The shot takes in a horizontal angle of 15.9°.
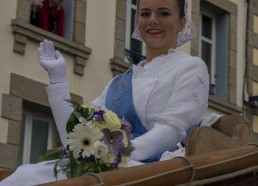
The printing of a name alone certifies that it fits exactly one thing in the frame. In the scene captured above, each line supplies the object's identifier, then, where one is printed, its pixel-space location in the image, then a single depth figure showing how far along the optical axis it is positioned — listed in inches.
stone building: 446.3
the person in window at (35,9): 466.0
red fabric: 469.7
